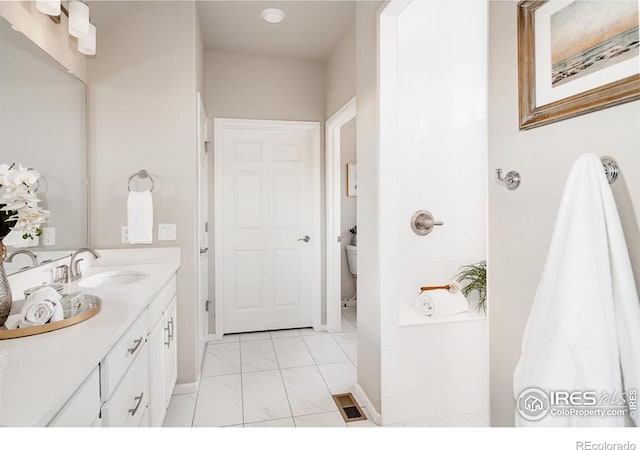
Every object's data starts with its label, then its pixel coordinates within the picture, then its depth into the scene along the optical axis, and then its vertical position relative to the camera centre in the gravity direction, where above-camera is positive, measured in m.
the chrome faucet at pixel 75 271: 1.69 -0.23
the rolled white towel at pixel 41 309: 1.00 -0.25
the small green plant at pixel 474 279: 2.05 -0.35
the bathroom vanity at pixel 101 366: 0.70 -0.35
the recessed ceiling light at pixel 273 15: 2.49 +1.59
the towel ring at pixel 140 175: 2.17 +0.33
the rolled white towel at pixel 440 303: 1.92 -0.46
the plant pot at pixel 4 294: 1.02 -0.21
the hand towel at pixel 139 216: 2.08 +0.06
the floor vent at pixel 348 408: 1.94 -1.11
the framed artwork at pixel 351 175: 4.12 +0.60
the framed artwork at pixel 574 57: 0.62 +0.34
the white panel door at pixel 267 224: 3.22 +0.01
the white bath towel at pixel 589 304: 0.62 -0.15
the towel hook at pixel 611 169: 0.64 +0.10
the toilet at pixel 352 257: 3.92 -0.39
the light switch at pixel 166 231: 2.22 -0.04
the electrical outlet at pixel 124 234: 2.17 -0.05
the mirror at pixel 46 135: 1.41 +0.45
